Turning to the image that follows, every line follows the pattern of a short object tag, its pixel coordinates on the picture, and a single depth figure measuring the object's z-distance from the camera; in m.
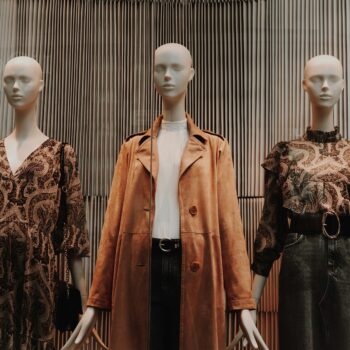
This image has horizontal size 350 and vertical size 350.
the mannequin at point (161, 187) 2.62
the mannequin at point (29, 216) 2.87
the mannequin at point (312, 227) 2.91
